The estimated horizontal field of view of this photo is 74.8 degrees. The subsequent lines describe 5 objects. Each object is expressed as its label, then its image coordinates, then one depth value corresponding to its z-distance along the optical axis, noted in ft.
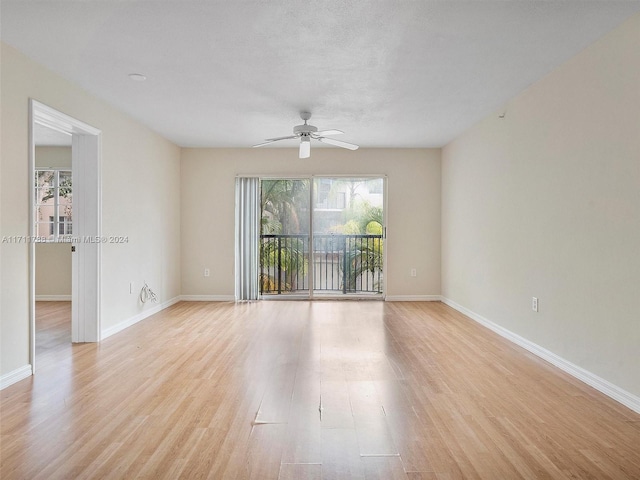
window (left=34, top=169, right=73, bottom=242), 21.63
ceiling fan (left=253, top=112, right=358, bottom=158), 15.31
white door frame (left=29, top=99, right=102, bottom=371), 13.76
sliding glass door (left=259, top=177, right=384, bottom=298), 22.43
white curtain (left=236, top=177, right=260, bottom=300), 22.08
